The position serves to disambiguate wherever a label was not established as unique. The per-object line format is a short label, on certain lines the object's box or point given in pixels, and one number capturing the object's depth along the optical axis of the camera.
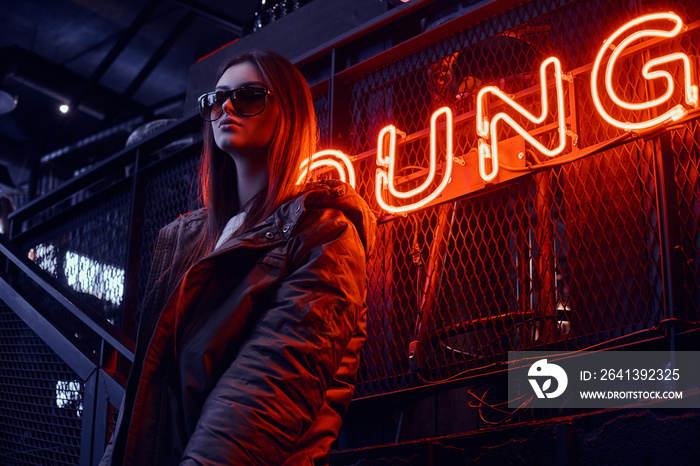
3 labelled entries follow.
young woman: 1.60
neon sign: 3.19
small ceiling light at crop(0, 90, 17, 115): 9.43
